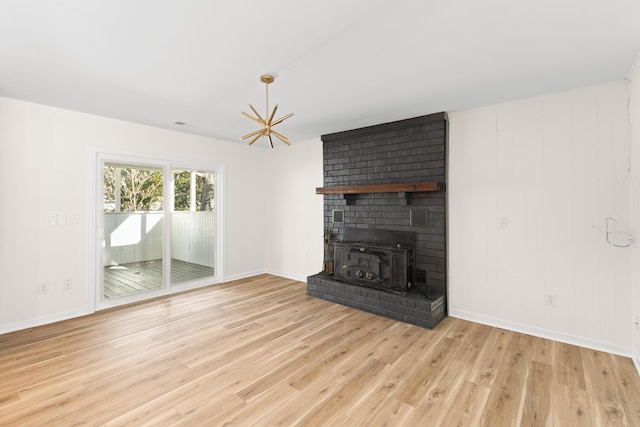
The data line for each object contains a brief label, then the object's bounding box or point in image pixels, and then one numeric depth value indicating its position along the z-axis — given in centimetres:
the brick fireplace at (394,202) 360
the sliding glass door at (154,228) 402
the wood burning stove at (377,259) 366
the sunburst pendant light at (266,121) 258
